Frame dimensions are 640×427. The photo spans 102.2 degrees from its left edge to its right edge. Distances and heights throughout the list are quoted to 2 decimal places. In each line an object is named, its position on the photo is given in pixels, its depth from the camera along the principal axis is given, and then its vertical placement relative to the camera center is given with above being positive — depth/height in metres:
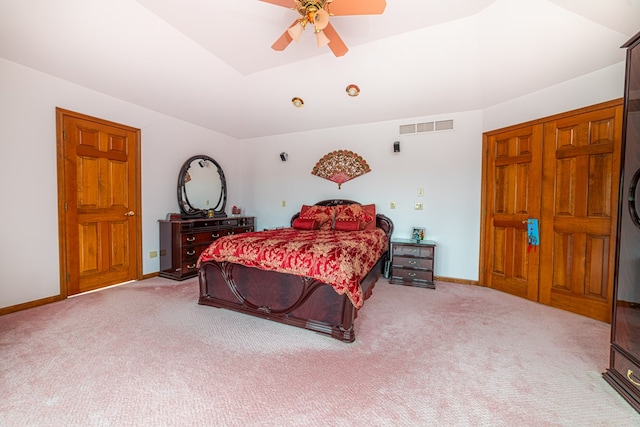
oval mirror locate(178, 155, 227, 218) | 4.49 +0.33
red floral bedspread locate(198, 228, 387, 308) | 2.23 -0.47
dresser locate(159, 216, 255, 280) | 3.97 -0.61
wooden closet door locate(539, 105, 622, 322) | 2.65 -0.01
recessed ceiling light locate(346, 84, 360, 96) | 3.66 +1.69
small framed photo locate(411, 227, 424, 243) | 4.05 -0.41
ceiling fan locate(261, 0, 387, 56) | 1.97 +1.56
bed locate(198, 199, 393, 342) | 2.27 -0.70
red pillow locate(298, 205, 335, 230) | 4.28 -0.12
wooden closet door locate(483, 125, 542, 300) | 3.24 +0.04
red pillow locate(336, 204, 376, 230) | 4.12 -0.12
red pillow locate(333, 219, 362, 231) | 3.92 -0.27
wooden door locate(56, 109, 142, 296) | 3.16 +0.03
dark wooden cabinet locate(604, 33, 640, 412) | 1.63 -0.30
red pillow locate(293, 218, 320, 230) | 4.07 -0.27
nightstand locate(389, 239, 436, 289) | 3.75 -0.81
